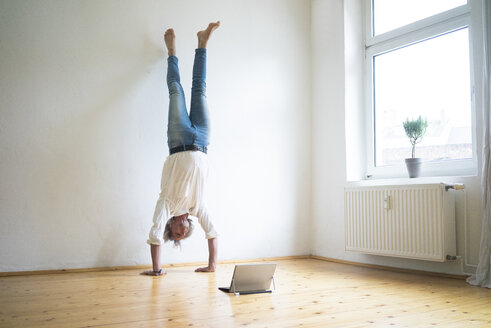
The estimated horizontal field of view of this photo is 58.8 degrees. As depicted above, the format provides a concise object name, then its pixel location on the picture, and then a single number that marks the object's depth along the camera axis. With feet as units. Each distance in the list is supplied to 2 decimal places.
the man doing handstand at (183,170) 11.03
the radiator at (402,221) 10.57
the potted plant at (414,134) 11.73
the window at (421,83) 11.44
